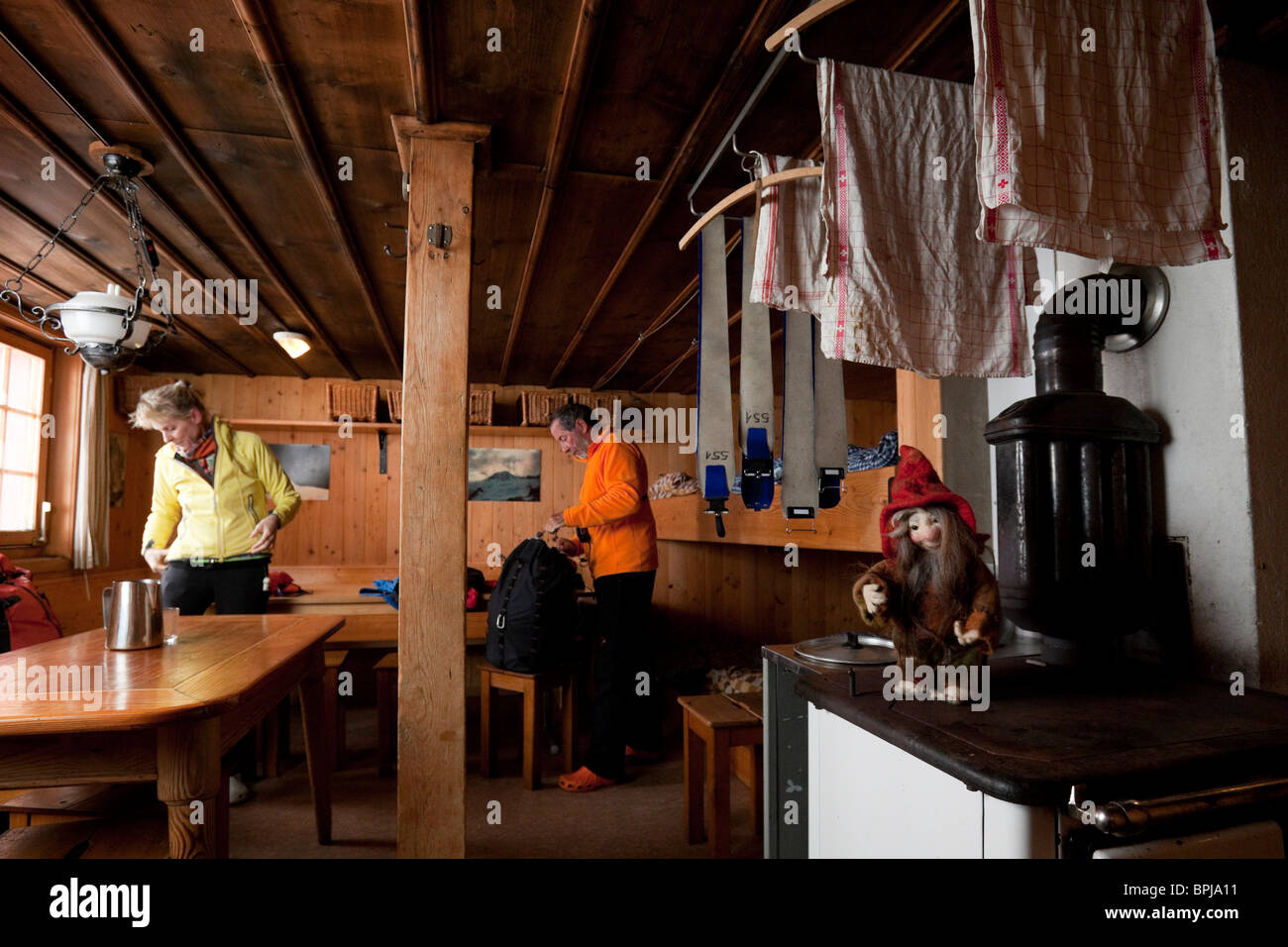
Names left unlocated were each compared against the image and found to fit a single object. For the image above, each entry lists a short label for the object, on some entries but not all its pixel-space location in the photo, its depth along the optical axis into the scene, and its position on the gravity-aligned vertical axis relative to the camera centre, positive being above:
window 4.74 +0.58
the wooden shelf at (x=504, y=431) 6.75 +0.80
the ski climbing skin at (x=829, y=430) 2.52 +0.29
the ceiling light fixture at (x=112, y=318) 2.70 +0.78
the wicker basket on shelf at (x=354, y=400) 6.29 +1.02
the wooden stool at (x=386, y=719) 3.68 -1.04
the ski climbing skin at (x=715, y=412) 2.52 +0.35
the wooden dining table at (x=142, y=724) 1.38 -0.41
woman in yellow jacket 3.30 -0.01
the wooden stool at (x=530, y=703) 3.39 -0.90
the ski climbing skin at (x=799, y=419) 2.51 +0.33
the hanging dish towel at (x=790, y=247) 2.09 +0.79
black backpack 3.40 -0.46
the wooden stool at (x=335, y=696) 3.72 -0.92
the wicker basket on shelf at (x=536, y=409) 6.68 +0.98
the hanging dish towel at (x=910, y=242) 1.75 +0.68
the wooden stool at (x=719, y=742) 2.51 -0.80
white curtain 5.21 +0.32
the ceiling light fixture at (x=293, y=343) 4.88 +1.20
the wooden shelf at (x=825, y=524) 2.78 -0.05
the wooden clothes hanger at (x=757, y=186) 2.03 +0.96
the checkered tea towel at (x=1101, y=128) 1.33 +0.73
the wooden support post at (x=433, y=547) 2.29 -0.09
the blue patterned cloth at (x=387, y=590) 4.20 -0.43
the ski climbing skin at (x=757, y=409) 2.50 +0.36
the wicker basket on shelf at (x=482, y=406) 6.54 +1.00
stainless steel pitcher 2.06 -0.27
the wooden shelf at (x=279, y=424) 6.23 +0.83
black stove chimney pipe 1.54 -0.02
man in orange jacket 3.37 -0.34
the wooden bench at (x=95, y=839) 1.50 -0.69
